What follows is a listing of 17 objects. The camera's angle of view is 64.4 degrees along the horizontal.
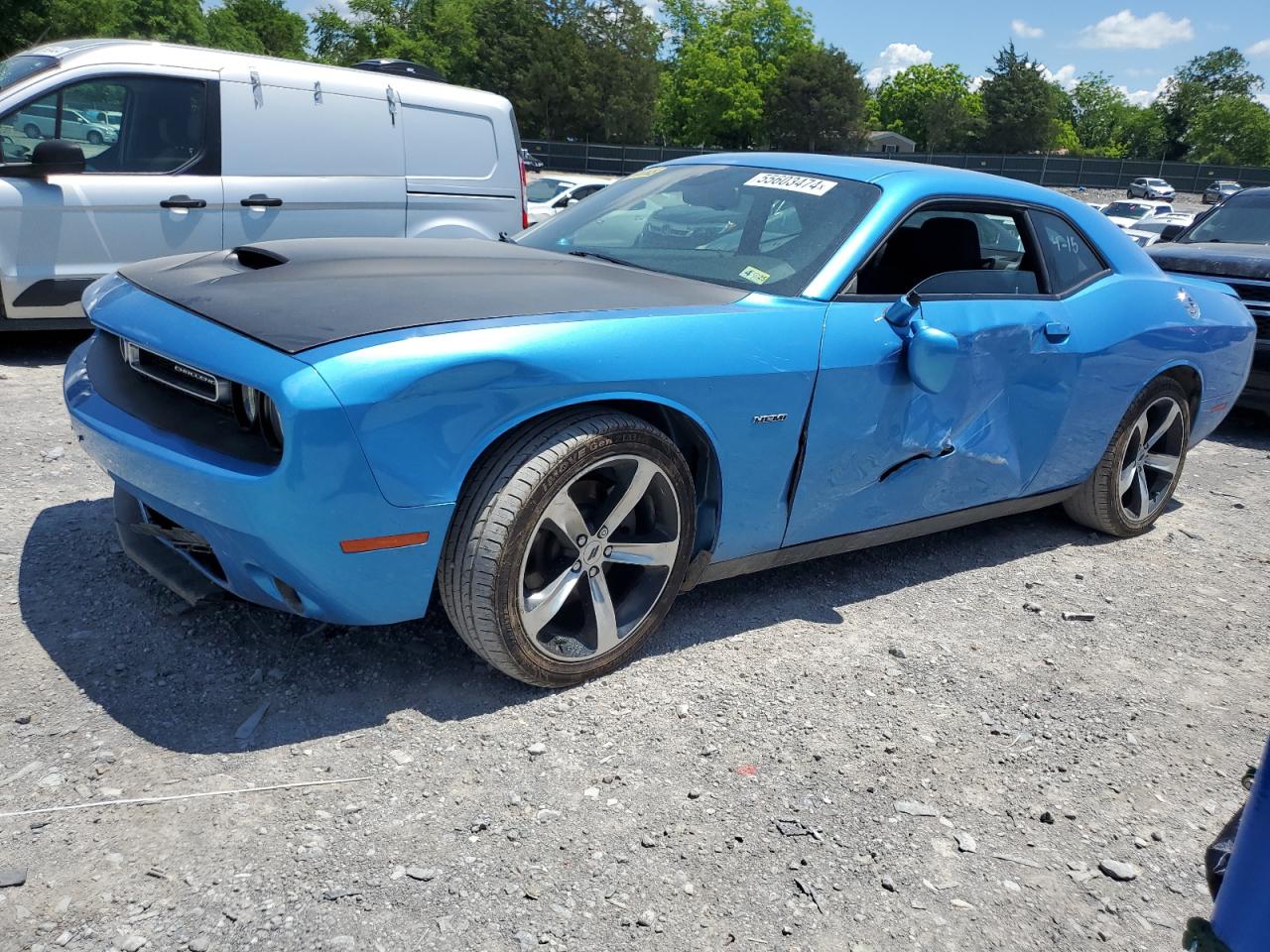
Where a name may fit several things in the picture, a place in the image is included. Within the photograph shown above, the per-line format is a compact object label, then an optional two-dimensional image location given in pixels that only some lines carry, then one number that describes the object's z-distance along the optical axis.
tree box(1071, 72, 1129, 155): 114.19
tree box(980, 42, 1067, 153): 85.62
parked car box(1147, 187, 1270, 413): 6.95
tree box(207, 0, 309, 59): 71.12
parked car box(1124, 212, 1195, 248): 18.87
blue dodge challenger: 2.39
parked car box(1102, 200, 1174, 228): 26.50
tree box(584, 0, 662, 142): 64.56
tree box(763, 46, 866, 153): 71.00
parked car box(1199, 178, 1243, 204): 47.85
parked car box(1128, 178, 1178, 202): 49.12
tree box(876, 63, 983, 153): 89.38
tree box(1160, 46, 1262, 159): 97.75
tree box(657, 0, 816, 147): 75.56
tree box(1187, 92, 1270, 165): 89.00
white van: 5.80
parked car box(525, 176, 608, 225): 15.14
